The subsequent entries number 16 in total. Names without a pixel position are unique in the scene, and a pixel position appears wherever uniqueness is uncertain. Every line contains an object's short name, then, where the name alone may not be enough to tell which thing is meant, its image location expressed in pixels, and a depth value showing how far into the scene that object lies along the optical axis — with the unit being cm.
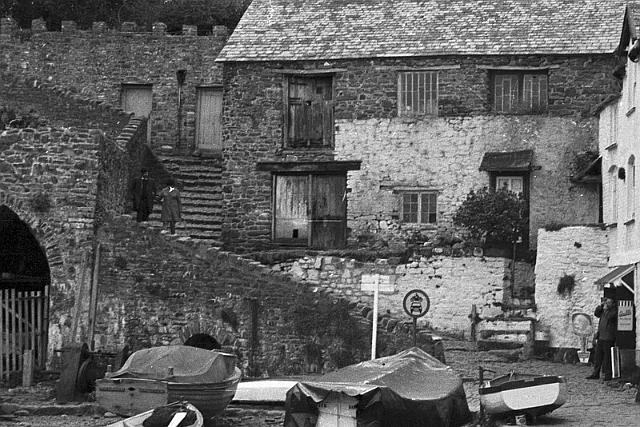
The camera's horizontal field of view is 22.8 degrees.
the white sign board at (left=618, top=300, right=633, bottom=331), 2850
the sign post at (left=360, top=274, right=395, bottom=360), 2827
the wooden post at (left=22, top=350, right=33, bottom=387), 3266
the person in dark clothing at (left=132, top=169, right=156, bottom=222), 3797
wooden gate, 3344
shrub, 3650
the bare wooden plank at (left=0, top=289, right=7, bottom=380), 3309
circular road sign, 2775
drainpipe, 4516
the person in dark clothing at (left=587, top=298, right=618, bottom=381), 2861
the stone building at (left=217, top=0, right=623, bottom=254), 3847
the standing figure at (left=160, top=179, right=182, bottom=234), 3712
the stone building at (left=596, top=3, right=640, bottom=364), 2869
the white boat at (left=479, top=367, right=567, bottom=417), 2300
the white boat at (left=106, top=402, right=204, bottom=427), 2311
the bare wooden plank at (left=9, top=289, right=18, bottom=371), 3347
